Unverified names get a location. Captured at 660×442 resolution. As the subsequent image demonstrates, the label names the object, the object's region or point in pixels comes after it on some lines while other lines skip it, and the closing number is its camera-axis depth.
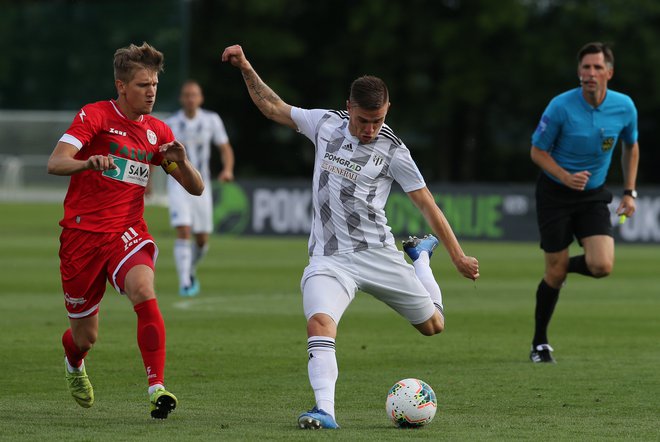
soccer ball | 14.52
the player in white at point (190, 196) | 31.55
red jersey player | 15.22
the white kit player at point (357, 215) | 14.80
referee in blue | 20.56
